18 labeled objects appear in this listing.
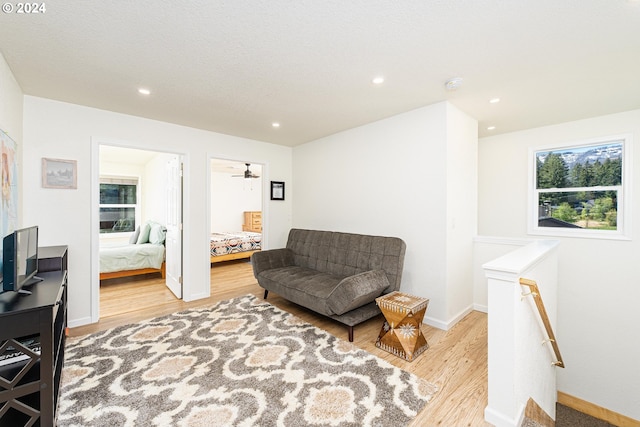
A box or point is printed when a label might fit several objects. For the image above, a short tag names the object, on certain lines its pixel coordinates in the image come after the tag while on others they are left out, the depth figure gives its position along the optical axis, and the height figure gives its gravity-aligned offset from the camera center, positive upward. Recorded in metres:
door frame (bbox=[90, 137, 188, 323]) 3.10 -0.18
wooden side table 2.36 -1.04
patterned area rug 1.69 -1.26
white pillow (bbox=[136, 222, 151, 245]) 5.48 -0.45
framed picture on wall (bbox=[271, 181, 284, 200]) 4.80 +0.43
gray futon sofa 2.70 -0.71
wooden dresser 8.11 -0.22
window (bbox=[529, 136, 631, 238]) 3.26 +0.35
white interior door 3.89 -0.23
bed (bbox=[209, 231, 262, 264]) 5.73 -0.72
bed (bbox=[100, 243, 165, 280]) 4.54 -0.83
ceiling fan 6.44 +0.96
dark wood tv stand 1.34 -0.79
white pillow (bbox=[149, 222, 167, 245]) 5.14 -0.41
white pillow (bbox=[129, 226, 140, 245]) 5.69 -0.54
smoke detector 2.39 +1.20
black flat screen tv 1.56 -0.30
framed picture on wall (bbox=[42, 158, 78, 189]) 2.85 +0.43
